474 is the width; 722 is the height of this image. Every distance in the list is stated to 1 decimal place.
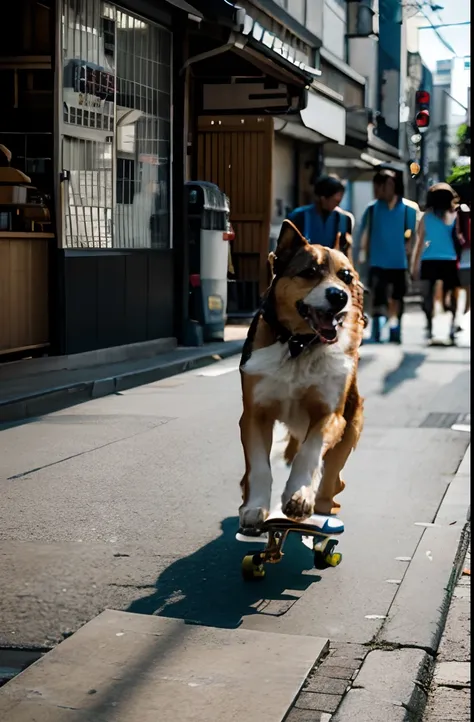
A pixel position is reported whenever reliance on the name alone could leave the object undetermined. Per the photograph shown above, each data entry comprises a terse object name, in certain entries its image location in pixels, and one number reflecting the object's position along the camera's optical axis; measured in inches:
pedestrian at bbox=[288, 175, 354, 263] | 342.3
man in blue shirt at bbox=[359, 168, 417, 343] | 548.1
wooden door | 580.1
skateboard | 195.0
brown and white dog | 190.4
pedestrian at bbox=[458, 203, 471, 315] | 618.8
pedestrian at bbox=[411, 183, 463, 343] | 594.2
